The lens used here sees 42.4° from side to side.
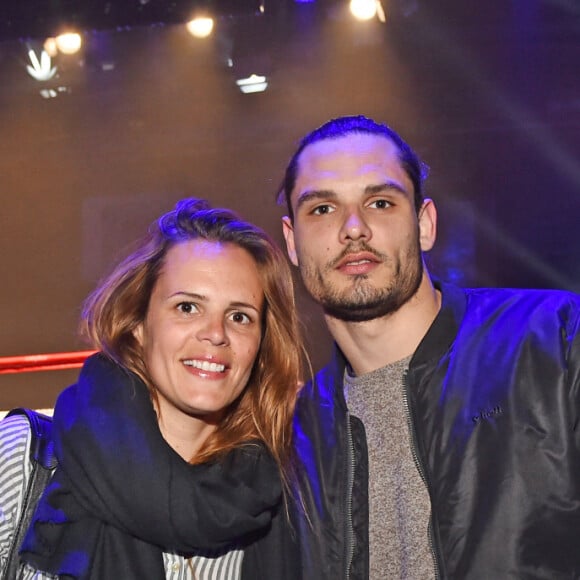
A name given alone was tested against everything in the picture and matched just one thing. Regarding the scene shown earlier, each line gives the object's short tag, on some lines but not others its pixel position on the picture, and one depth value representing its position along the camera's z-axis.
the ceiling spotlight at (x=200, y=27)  4.27
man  1.54
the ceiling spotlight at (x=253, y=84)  4.28
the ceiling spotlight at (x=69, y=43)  4.45
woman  1.56
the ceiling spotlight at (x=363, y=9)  4.09
